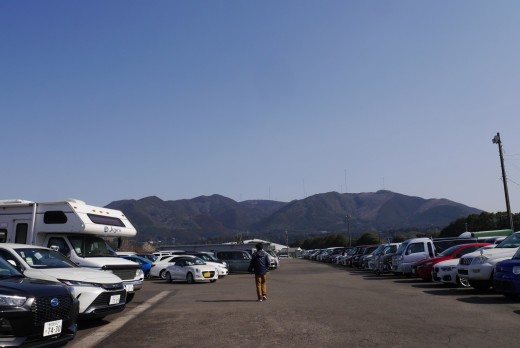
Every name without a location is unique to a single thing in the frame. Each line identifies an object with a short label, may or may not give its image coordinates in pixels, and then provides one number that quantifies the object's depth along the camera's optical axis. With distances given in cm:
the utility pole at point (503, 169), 3759
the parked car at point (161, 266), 2869
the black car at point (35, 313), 630
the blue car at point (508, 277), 1183
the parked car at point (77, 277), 903
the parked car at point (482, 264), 1430
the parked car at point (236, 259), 3522
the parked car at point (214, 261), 2933
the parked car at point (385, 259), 2550
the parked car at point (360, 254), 3434
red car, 1907
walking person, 1434
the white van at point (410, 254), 2247
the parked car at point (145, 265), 3015
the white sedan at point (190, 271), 2444
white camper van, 1338
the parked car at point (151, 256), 3949
